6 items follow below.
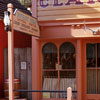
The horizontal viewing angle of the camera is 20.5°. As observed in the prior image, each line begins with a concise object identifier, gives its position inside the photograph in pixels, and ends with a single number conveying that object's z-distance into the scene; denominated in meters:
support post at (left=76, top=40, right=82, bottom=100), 8.02
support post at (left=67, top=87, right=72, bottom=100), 5.86
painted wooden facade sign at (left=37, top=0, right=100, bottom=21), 7.92
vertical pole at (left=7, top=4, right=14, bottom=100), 6.22
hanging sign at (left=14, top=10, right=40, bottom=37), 6.39
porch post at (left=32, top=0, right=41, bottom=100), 8.29
